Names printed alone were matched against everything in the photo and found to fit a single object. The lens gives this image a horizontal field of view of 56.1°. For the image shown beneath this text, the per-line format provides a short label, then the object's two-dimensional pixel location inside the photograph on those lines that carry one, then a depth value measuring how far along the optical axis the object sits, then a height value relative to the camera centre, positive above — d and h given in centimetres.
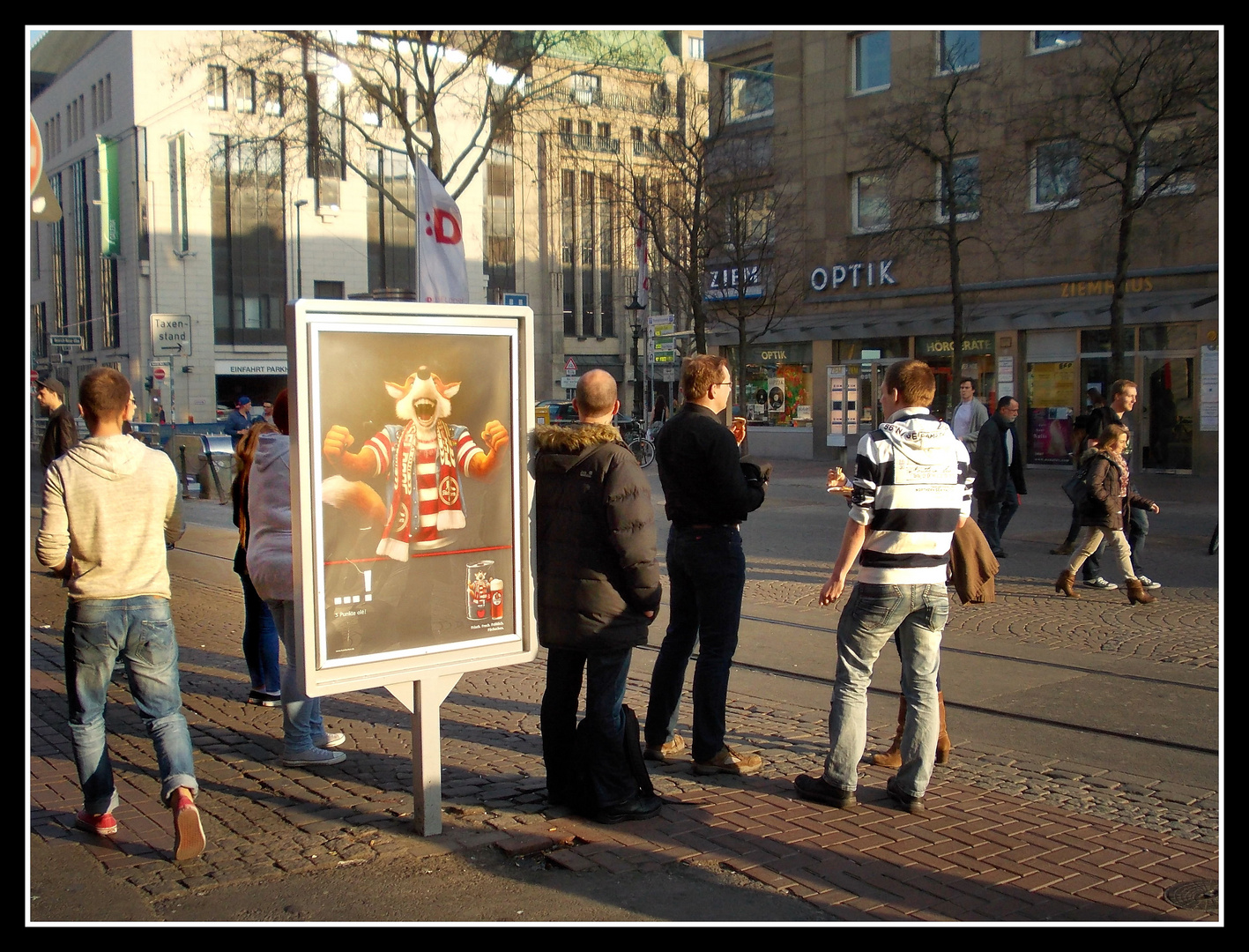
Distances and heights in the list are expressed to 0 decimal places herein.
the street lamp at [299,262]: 5619 +922
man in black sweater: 511 -38
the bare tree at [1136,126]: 1683 +499
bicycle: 2683 +3
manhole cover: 381 -151
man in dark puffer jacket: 455 -46
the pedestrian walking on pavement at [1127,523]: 1066 -76
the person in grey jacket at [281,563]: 538 -51
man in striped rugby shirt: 465 -50
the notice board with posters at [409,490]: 419 -15
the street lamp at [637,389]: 4432 +334
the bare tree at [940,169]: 2209 +558
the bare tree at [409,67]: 2514 +861
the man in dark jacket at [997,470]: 1191 -28
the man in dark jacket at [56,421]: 904 +28
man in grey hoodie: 427 -47
